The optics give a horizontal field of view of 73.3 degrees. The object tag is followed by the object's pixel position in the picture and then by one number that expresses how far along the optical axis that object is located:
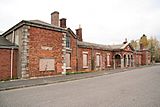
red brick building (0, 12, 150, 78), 10.21
